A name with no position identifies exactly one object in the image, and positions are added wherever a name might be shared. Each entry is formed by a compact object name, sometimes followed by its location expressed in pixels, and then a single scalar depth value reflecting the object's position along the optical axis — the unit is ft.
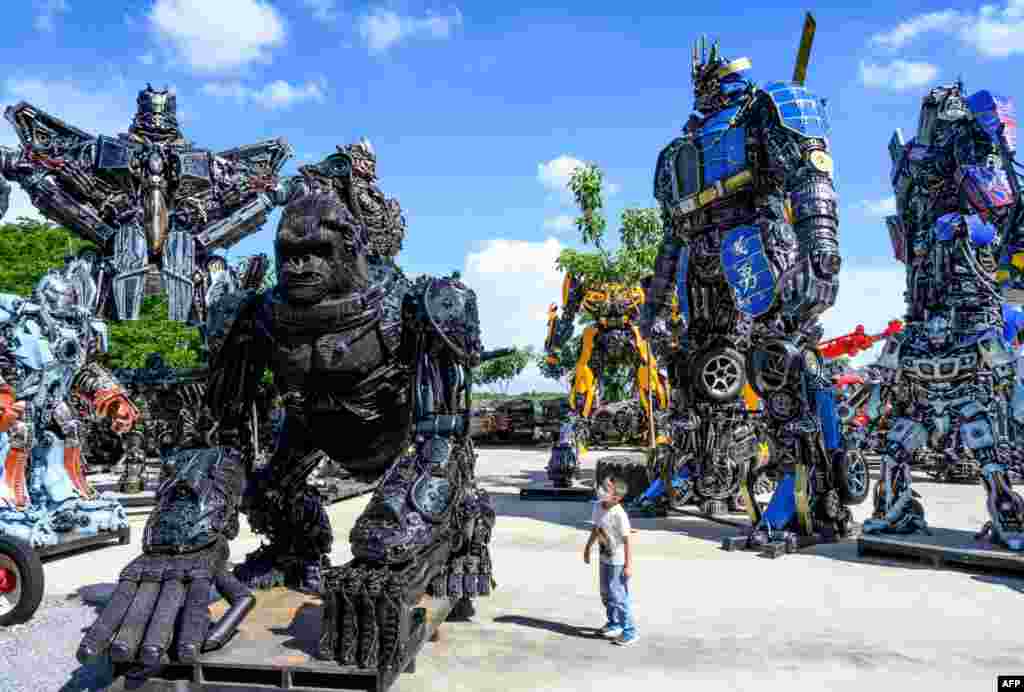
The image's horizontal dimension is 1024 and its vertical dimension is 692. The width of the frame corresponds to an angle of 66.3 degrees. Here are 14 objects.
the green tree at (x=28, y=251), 78.07
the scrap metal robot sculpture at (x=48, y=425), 24.86
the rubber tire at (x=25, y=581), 17.08
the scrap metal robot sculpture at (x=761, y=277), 25.21
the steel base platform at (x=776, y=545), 25.47
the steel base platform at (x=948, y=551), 22.15
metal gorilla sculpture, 11.62
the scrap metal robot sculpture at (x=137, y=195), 34.86
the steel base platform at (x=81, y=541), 25.57
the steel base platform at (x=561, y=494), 42.19
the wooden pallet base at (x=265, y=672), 11.14
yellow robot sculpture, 46.11
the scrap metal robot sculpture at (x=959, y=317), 25.12
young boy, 15.96
